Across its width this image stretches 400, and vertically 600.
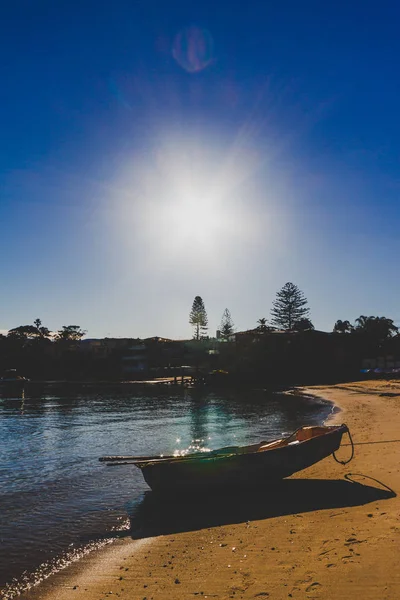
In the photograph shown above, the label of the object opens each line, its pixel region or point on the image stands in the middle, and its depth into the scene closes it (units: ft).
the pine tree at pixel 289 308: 343.46
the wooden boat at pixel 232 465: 38.27
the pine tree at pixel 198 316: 401.29
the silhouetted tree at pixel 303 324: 337.72
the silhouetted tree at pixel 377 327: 255.95
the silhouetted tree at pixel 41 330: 390.95
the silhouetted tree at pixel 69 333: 403.95
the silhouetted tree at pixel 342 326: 379.80
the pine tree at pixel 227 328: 422.00
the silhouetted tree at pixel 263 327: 316.60
